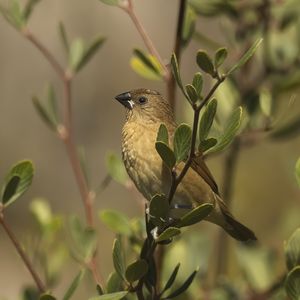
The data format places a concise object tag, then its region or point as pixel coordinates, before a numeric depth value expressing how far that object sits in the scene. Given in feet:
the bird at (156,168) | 18.16
